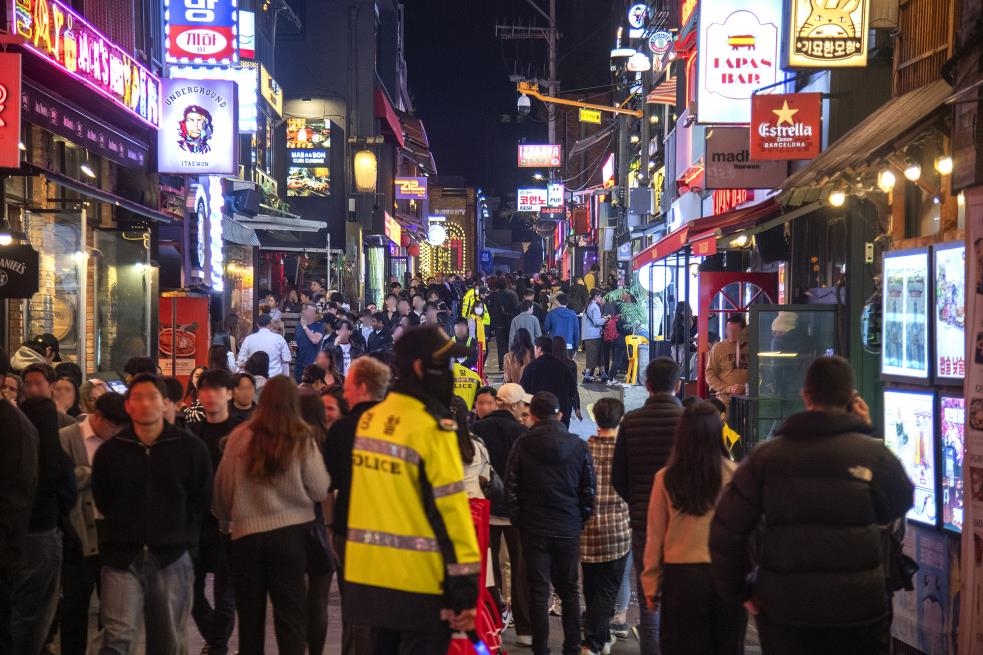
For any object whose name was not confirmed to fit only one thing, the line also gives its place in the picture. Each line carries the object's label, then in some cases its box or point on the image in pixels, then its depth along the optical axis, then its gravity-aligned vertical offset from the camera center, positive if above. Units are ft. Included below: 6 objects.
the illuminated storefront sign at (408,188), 173.01 +17.81
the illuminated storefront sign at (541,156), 210.79 +27.48
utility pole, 183.78 +46.06
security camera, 155.22 +27.00
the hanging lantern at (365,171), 135.33 +15.94
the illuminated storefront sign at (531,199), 223.30 +20.88
